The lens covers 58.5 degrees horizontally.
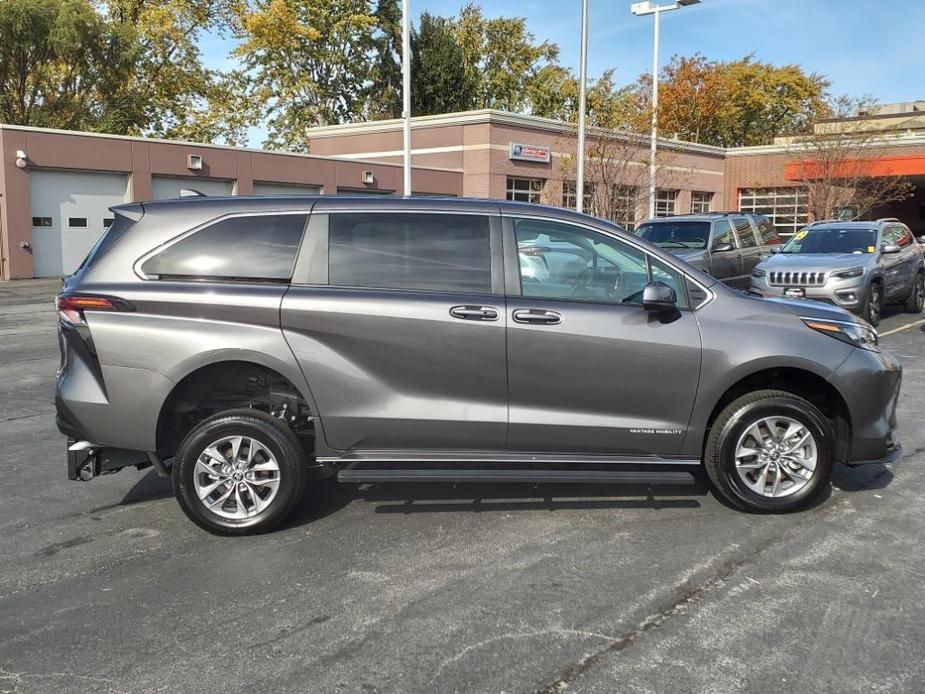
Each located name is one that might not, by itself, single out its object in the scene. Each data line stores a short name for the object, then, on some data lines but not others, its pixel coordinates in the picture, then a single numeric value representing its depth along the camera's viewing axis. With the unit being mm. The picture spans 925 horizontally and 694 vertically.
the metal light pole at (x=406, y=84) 22641
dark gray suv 14203
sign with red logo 35094
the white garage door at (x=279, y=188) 30964
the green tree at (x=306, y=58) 44469
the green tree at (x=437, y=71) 48438
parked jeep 12867
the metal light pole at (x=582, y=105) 20992
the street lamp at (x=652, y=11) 28359
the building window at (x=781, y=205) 42438
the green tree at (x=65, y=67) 34347
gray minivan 4625
